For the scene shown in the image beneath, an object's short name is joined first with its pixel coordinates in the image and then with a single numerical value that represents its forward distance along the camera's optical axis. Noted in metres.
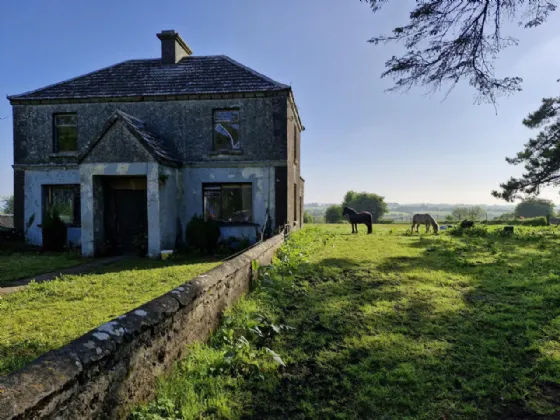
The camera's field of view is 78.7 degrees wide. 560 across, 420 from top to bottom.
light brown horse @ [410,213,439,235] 19.63
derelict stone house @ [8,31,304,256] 13.61
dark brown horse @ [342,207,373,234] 19.41
